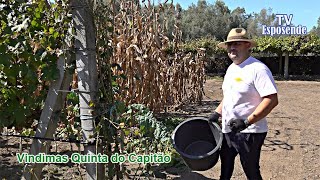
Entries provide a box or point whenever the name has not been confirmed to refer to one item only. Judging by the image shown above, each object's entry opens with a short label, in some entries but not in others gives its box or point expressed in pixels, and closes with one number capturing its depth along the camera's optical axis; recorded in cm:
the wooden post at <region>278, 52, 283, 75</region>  1677
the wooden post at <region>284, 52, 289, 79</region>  1605
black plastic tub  241
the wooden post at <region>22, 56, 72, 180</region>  173
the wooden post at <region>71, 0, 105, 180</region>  160
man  204
